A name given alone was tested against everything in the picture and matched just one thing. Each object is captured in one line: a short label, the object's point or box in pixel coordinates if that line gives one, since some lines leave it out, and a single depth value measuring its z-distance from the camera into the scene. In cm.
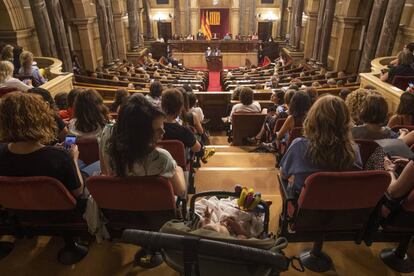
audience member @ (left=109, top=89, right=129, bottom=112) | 416
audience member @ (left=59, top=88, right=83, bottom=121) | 339
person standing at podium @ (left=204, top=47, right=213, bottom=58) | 1602
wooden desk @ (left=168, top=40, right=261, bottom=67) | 1741
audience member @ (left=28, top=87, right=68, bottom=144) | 312
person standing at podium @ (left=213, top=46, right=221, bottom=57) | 1588
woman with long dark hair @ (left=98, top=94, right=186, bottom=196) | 182
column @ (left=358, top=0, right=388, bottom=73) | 853
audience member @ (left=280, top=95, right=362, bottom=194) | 200
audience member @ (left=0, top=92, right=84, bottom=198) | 193
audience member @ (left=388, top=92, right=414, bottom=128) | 321
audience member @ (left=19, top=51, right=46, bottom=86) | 510
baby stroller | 101
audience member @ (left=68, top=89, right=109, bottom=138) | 276
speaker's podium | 1582
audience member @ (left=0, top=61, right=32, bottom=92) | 436
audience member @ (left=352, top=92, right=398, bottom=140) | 256
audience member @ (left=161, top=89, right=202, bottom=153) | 286
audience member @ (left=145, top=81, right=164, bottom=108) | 441
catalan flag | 2172
